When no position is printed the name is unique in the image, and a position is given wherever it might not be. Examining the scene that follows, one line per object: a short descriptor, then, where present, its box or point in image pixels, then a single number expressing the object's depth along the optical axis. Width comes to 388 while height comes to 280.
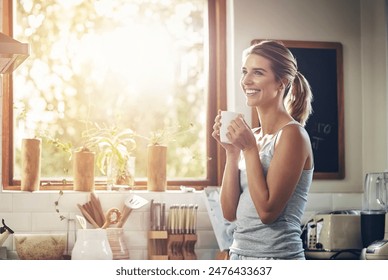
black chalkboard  5.49
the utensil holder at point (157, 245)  5.61
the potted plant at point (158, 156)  5.64
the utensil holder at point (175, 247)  5.61
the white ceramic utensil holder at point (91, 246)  5.28
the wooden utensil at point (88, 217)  5.61
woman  4.75
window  5.64
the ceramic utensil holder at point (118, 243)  5.56
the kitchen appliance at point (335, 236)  5.50
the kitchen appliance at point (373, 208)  5.41
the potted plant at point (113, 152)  5.69
